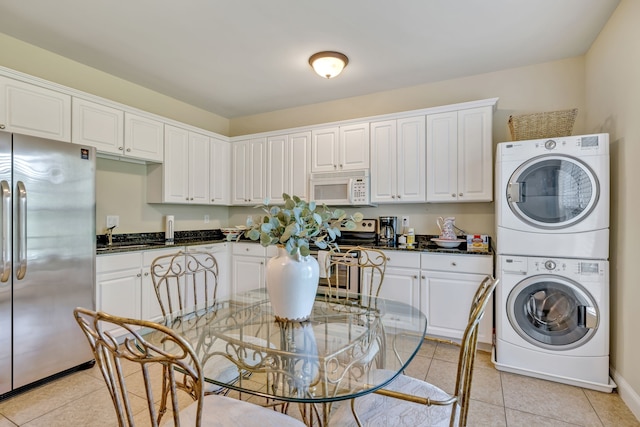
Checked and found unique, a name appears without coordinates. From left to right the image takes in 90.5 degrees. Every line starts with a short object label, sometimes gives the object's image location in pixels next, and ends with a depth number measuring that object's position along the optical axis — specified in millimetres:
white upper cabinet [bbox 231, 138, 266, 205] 4098
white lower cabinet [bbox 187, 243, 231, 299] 3777
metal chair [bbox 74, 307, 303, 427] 810
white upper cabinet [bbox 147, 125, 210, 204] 3520
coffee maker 3490
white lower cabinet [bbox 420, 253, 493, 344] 2729
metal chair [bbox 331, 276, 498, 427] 1110
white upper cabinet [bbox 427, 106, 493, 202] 2971
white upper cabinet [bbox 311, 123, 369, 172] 3510
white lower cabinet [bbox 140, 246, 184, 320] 3010
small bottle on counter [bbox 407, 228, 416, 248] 3369
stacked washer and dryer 2176
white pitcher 3135
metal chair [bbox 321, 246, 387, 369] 1390
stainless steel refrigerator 2012
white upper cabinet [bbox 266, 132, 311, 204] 3814
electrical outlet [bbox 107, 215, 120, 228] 3229
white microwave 3461
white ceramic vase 1466
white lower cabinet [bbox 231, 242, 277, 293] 3741
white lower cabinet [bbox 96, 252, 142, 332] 2680
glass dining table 1107
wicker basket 2479
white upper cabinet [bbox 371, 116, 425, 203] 3242
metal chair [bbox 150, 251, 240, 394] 1316
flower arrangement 1406
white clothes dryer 2170
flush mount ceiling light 2773
